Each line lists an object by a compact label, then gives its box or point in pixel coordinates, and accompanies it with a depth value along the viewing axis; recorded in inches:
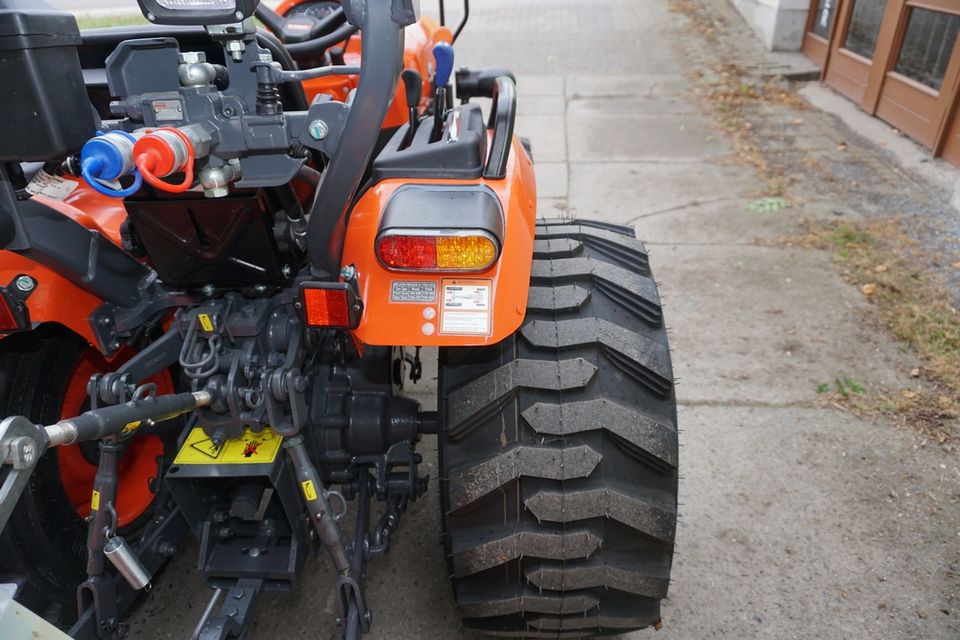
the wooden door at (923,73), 210.1
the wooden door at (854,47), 267.7
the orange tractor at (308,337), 55.0
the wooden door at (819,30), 314.2
